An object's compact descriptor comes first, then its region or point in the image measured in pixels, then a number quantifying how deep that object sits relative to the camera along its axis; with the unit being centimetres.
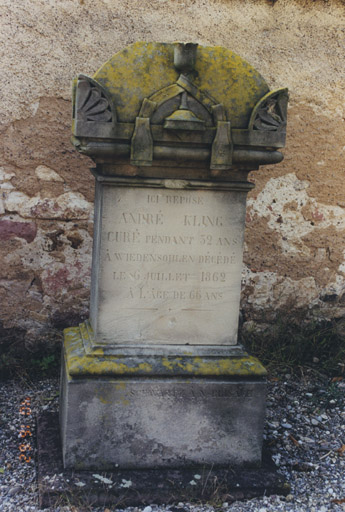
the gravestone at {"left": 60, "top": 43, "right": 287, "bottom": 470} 255
